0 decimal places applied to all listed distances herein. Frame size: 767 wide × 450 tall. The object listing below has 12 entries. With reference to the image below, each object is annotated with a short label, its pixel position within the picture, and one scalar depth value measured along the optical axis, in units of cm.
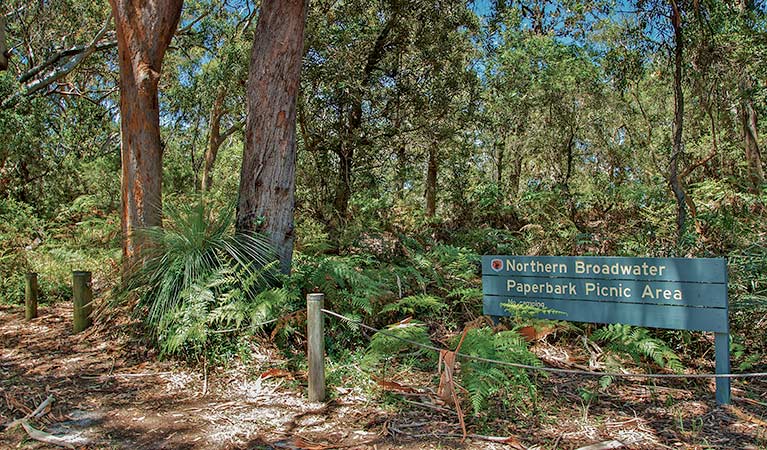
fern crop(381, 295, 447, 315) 527
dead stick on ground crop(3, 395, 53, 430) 378
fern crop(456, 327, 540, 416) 382
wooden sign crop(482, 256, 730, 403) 443
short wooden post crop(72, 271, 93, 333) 607
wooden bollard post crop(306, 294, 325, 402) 425
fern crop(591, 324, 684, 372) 450
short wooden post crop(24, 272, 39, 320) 679
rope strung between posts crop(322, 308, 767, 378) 351
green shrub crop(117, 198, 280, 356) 497
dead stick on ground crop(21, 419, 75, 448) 349
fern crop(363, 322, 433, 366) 438
